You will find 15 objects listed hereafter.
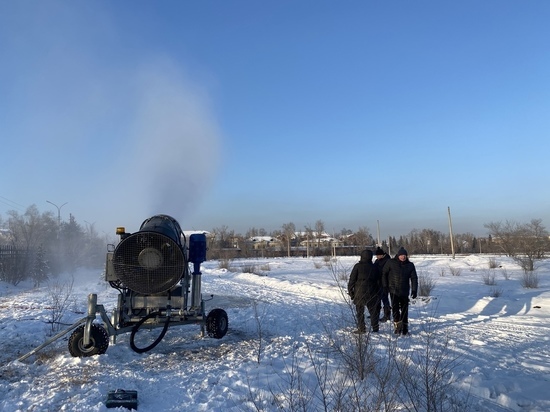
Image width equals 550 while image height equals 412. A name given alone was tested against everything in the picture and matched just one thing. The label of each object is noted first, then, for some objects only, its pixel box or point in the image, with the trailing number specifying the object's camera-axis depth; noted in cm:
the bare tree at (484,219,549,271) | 2350
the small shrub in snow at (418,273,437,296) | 1372
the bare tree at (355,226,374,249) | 8362
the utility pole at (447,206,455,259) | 4469
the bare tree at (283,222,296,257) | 8749
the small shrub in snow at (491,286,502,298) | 1394
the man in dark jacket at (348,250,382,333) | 820
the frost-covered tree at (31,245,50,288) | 2430
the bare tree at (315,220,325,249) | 9312
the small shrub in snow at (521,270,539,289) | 1679
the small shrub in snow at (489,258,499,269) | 2762
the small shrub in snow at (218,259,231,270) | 3289
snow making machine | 626
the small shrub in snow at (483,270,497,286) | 1792
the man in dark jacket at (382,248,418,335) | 861
